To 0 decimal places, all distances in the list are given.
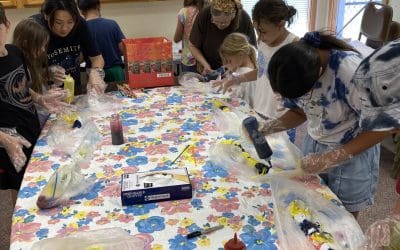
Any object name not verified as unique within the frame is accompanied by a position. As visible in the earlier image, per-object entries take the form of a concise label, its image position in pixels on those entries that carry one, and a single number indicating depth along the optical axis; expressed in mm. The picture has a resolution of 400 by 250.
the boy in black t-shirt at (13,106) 1618
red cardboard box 2260
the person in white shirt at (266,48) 1687
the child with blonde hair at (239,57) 2123
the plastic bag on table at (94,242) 969
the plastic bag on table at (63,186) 1159
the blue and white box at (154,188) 1167
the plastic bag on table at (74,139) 1521
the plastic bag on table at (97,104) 1953
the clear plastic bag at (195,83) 2246
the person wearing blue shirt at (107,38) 2914
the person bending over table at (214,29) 2257
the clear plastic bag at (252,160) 1324
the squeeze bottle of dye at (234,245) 865
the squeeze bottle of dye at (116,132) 1575
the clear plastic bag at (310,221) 988
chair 3076
